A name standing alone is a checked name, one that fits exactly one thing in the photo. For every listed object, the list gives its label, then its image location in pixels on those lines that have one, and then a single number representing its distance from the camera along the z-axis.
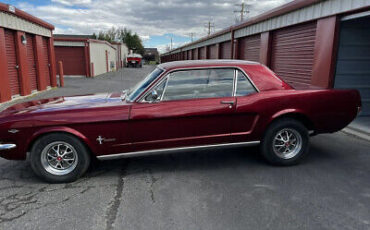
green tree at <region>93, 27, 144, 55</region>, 82.12
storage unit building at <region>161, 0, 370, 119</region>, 6.64
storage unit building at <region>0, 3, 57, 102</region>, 9.28
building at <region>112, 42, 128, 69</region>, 42.18
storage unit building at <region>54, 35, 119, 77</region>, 21.47
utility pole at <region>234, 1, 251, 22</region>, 44.12
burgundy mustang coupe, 3.50
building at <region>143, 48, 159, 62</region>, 90.25
